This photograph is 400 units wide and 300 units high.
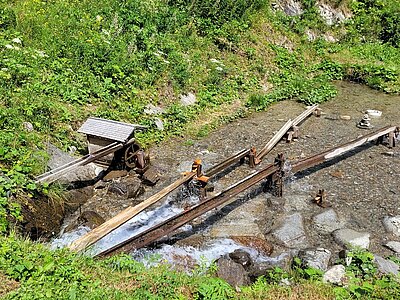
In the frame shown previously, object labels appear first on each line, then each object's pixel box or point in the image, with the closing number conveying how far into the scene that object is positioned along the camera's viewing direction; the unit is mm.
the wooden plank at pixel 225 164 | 8930
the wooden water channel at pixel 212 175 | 6164
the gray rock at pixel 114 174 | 9266
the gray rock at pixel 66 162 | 8320
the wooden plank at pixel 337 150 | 9172
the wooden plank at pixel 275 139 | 10734
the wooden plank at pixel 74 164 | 7277
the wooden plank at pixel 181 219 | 6223
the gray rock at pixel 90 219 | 7543
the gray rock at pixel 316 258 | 6590
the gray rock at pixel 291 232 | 7512
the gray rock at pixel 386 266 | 6531
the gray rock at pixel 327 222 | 7989
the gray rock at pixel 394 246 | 7382
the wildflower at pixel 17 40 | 11138
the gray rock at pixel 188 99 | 13070
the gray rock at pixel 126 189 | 8781
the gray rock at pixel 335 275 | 6070
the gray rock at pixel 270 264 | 6398
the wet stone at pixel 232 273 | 6098
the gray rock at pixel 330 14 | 21344
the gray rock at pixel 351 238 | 7422
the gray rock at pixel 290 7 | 20347
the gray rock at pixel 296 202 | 8734
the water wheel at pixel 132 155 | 9430
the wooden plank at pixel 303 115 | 12606
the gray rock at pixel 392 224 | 7918
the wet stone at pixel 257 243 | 7243
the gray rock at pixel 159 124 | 11531
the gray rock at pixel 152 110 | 11745
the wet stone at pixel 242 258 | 6734
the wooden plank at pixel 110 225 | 5734
